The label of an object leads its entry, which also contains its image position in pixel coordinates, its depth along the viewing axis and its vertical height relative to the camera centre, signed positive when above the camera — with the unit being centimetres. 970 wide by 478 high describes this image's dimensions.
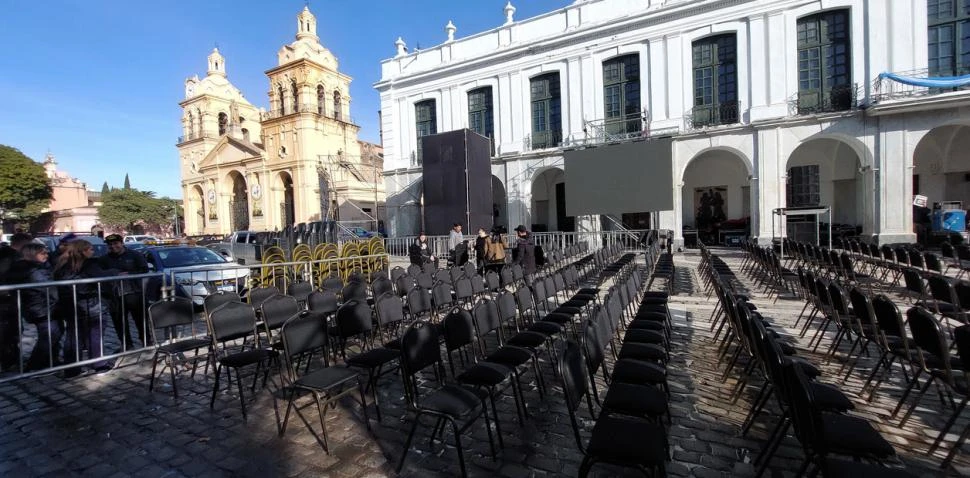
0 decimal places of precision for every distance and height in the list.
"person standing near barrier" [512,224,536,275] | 955 -59
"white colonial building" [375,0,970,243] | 1420 +502
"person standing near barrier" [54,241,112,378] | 505 -78
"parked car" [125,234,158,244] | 2692 +6
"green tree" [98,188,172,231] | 5472 +386
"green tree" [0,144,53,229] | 4225 +577
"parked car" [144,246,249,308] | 634 -63
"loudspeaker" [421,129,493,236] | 1399 +166
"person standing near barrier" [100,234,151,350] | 554 -69
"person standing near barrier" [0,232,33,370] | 486 -93
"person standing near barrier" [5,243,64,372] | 484 -71
